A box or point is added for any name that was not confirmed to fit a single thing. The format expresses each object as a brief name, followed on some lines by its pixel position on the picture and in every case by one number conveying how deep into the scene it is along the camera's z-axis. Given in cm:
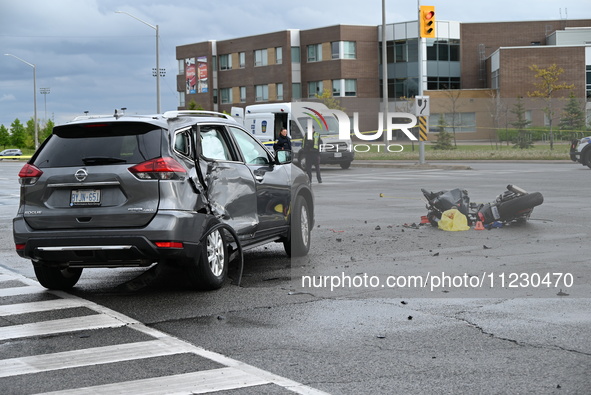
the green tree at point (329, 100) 7100
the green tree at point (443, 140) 5741
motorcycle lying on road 1394
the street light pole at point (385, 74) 4884
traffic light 3278
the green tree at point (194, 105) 8238
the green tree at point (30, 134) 10888
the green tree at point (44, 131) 10008
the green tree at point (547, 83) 6275
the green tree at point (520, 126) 5391
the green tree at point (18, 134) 11662
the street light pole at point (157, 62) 4763
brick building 7019
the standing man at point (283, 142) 2686
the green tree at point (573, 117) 5788
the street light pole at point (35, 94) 8169
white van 3719
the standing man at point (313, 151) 2836
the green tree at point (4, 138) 12000
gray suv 829
